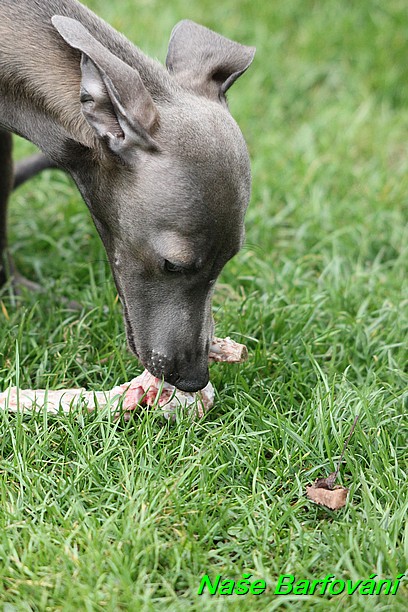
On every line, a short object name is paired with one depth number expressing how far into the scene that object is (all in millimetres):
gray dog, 3721
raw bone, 4078
